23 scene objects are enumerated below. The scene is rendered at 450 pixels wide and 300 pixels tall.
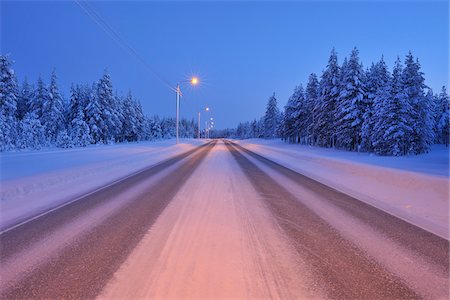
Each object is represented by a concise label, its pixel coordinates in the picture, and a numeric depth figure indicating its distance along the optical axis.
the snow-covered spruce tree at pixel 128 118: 77.31
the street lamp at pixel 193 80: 40.44
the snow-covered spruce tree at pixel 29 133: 40.38
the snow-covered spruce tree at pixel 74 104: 64.69
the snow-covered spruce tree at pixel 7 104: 39.31
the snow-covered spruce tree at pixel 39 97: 62.23
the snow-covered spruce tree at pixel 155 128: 115.00
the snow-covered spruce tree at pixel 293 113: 70.31
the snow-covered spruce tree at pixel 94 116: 58.09
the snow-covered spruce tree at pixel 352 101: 44.84
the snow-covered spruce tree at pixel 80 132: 51.47
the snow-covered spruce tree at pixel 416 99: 39.75
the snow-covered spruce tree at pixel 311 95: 64.30
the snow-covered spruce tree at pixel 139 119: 85.35
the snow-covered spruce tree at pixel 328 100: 50.81
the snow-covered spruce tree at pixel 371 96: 41.10
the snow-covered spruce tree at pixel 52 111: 59.31
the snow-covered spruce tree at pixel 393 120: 37.09
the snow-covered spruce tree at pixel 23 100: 69.81
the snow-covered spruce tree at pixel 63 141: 45.44
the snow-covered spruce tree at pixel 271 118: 98.81
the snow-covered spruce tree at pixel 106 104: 60.10
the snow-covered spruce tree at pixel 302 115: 69.44
